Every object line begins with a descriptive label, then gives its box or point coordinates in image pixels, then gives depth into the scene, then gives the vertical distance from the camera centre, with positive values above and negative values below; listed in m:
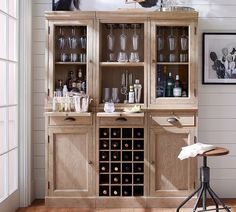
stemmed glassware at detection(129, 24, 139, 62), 4.50 +0.45
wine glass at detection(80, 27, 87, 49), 4.46 +0.50
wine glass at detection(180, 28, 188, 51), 4.44 +0.50
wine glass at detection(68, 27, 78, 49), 4.49 +0.50
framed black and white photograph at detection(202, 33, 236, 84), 4.77 +0.35
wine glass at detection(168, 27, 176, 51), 4.50 +0.49
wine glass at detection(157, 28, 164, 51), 4.45 +0.50
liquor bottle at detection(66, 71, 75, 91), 4.53 +0.09
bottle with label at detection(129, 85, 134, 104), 4.48 -0.08
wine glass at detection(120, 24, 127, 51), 4.54 +0.52
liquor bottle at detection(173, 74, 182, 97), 4.44 -0.01
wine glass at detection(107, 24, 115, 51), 4.53 +0.52
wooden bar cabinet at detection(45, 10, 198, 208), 4.37 -0.48
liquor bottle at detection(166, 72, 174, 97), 4.46 +0.03
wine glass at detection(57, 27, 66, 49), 4.47 +0.51
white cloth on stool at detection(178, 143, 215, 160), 3.81 -0.56
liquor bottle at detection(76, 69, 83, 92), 4.51 +0.09
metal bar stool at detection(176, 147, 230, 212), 3.94 -0.90
